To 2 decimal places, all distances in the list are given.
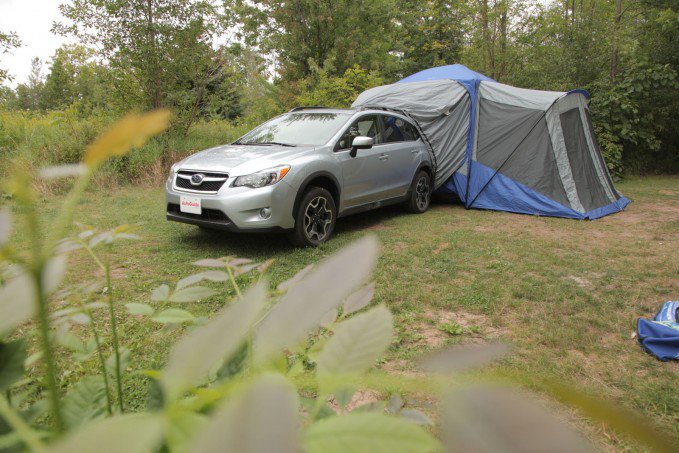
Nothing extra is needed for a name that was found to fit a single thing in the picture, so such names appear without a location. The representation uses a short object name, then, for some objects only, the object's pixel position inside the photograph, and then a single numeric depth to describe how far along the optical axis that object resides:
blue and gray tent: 5.63
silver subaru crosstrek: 3.64
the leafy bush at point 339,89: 8.62
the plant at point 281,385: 0.15
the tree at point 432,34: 18.15
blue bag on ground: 2.29
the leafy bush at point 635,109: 8.98
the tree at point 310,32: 11.92
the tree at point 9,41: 6.95
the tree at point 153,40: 8.03
